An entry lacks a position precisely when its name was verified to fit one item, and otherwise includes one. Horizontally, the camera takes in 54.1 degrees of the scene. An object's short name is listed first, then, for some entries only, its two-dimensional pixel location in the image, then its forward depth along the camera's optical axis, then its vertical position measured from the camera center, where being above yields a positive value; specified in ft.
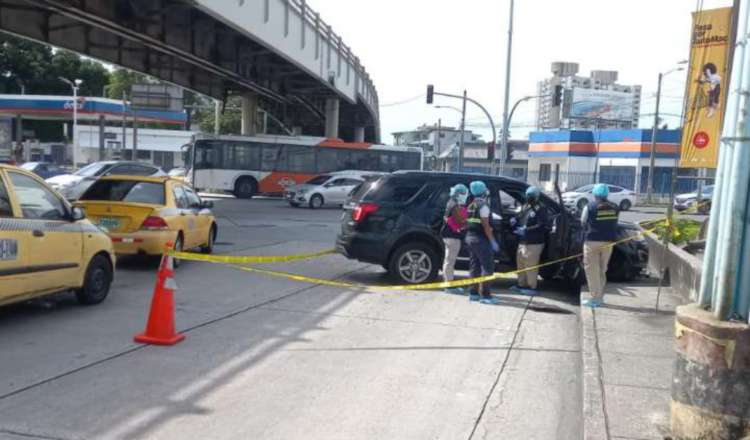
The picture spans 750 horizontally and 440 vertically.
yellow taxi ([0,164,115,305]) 23.95 -3.46
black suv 36.88 -2.88
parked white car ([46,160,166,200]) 79.20 -2.40
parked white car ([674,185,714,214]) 132.87 -2.73
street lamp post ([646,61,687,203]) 144.36 +9.91
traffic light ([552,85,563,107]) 116.88 +12.93
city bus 120.16 +0.04
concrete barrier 31.59 -4.10
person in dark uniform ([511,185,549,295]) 35.17 -2.86
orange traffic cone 23.67 -5.21
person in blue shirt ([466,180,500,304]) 32.94 -2.62
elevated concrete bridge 68.49 +12.91
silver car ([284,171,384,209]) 106.22 -3.91
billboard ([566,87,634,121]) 307.78 +31.98
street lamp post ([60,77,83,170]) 183.39 +11.44
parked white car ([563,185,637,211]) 137.74 -2.80
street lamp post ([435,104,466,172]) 146.65 +9.48
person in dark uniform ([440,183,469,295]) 34.33 -2.53
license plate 38.06 -3.68
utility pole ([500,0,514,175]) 118.42 +13.57
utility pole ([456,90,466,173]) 145.53 +10.85
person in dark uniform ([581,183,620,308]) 32.17 -2.71
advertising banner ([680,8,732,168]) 42.73 +5.90
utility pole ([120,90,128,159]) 189.05 +10.03
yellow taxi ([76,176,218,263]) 37.93 -3.11
